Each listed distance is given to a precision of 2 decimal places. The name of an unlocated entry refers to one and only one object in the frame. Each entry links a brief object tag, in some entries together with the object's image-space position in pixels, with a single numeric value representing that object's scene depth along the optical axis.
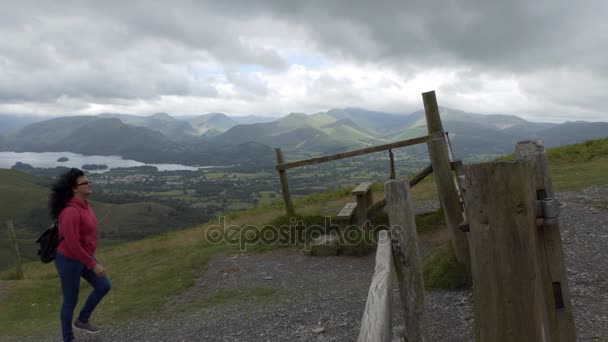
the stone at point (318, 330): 5.36
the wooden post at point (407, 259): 3.16
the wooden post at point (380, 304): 2.28
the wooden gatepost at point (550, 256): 2.65
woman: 5.22
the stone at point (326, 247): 8.99
